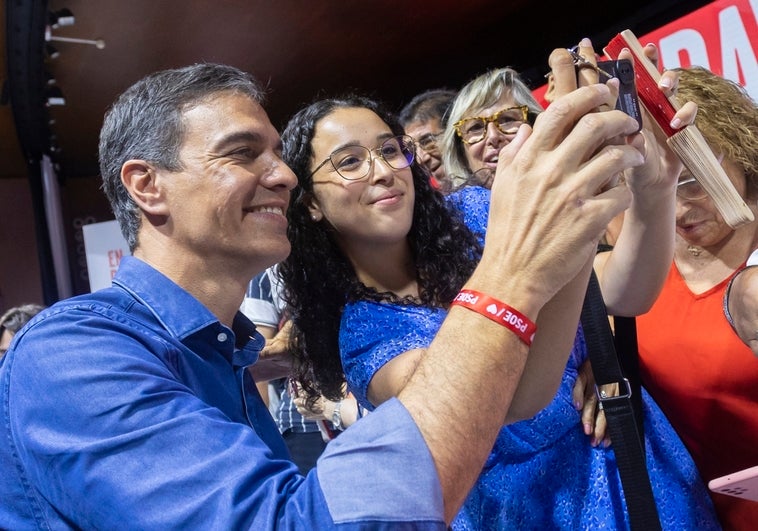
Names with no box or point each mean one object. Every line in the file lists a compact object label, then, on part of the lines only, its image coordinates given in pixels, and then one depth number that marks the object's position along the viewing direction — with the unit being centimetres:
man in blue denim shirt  75
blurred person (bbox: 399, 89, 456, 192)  312
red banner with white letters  298
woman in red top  152
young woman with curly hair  142
